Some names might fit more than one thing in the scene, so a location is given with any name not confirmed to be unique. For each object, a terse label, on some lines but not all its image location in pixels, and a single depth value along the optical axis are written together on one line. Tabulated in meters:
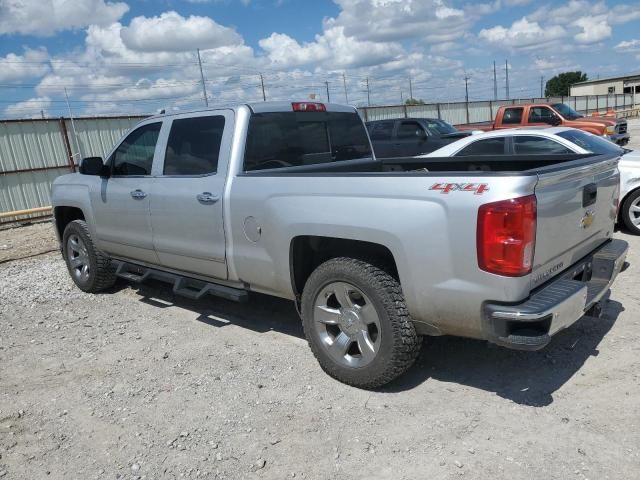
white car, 7.05
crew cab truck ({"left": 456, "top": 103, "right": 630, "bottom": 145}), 15.26
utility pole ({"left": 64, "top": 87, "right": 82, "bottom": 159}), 15.30
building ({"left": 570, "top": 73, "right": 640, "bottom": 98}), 77.25
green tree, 95.44
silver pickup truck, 2.93
